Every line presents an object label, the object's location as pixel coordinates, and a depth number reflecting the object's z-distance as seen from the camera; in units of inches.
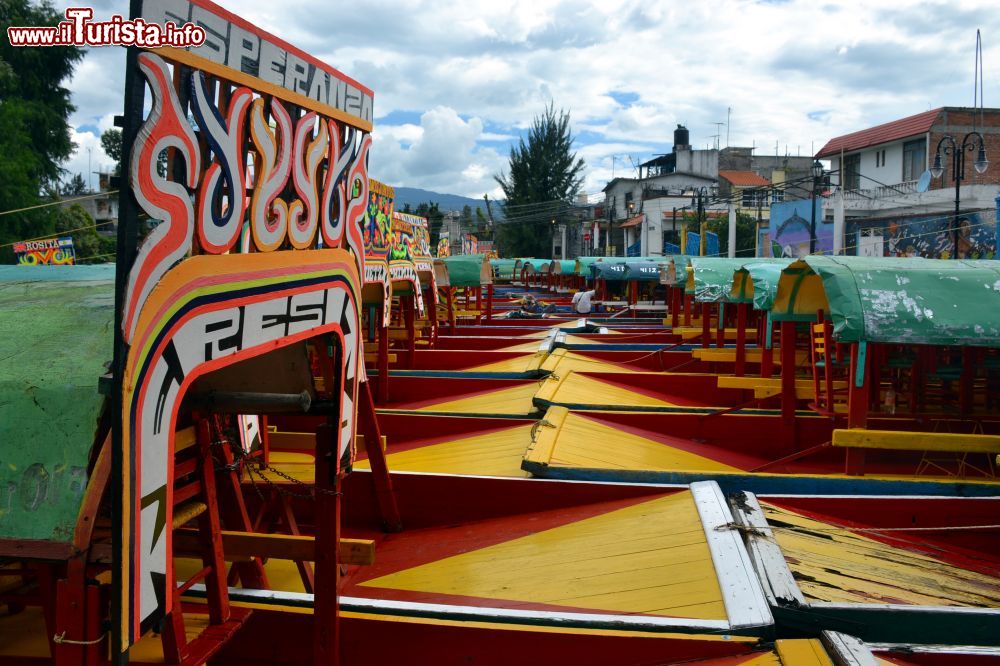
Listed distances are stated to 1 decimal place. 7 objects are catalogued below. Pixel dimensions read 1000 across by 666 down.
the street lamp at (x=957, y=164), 714.8
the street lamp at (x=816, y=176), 944.3
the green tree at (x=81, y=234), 1214.9
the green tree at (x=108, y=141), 1254.4
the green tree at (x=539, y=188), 2460.6
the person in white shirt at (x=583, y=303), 1025.5
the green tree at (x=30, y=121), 1013.8
